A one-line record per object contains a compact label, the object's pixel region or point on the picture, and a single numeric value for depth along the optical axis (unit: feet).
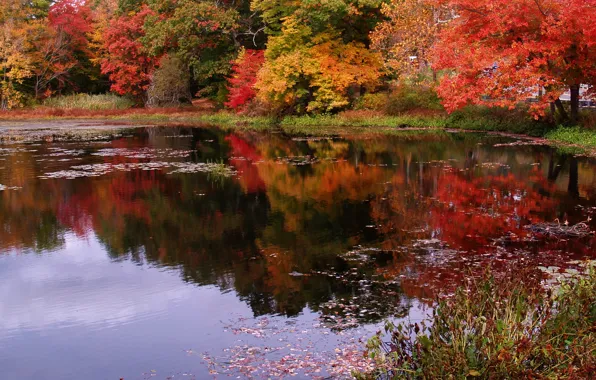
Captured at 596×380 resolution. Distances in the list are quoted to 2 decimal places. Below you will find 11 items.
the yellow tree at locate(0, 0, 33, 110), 163.32
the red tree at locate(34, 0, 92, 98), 170.91
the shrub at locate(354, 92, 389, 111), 118.42
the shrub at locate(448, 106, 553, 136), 89.97
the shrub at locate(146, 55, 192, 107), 158.20
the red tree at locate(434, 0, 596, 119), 70.59
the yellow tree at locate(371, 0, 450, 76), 103.65
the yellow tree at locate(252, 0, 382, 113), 118.52
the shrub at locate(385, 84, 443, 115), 113.91
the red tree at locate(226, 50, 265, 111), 139.44
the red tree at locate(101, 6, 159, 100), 162.81
